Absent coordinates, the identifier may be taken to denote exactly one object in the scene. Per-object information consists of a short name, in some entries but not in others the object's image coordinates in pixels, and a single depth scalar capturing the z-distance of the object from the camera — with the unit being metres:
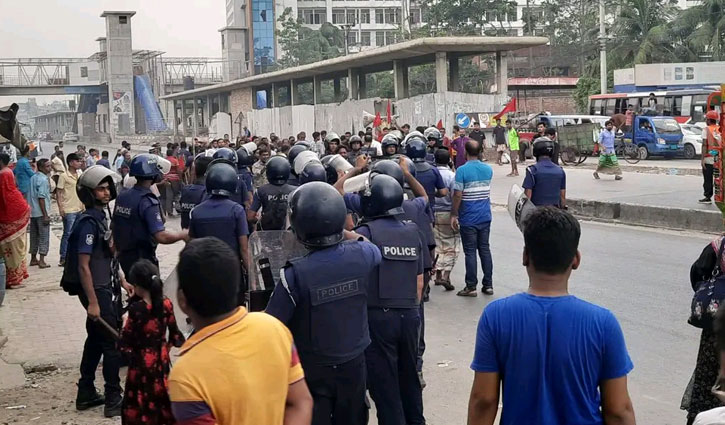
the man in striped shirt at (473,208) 9.69
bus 38.12
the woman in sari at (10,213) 10.20
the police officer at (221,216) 6.92
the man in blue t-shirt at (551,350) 3.07
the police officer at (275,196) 8.31
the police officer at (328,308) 4.13
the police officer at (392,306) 4.97
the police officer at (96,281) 6.23
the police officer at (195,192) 8.99
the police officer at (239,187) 9.87
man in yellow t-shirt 2.74
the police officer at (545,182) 9.61
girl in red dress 4.71
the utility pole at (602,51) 42.97
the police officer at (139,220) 6.89
